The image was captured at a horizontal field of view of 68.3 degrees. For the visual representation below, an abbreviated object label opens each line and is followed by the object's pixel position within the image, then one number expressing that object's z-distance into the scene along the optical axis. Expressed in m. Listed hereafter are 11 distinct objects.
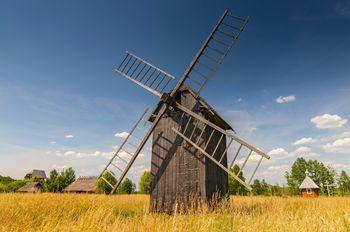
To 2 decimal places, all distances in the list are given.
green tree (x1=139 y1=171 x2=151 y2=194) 36.08
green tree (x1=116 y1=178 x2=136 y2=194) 34.25
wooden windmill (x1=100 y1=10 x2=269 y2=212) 9.97
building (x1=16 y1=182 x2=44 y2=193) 41.59
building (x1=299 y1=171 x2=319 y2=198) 31.66
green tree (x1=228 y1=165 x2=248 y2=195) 29.49
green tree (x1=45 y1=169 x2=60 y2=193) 34.81
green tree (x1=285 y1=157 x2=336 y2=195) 46.47
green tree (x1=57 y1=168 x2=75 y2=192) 36.10
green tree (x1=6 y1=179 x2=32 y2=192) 43.52
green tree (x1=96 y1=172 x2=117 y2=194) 26.12
